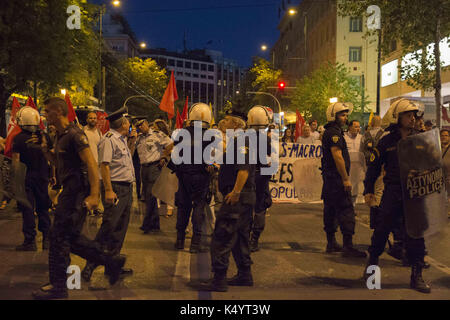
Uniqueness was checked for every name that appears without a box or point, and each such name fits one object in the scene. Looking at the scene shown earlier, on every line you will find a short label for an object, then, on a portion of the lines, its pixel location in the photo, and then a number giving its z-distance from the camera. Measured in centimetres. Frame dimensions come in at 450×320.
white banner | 1201
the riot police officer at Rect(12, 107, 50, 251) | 723
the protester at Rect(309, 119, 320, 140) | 1528
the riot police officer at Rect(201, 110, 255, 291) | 533
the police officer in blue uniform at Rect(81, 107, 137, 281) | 577
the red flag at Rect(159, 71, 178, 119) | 1185
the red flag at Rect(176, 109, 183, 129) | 1375
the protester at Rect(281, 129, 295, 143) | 1625
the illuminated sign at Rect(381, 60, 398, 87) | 3853
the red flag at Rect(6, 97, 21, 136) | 1093
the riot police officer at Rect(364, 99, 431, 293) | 537
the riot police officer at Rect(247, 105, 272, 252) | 719
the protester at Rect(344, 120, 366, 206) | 994
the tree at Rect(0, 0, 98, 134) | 1417
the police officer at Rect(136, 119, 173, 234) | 888
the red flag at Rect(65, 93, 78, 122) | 1047
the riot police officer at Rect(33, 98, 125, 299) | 499
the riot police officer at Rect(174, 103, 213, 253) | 708
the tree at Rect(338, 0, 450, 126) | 1532
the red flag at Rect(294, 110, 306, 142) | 1557
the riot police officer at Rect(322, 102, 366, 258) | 698
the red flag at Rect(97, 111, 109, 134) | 1427
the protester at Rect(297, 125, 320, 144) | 1356
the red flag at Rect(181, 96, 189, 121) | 1362
